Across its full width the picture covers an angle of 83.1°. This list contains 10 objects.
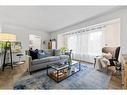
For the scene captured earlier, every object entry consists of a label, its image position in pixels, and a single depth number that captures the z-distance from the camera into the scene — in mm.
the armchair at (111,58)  2506
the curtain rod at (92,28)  3428
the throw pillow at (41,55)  2917
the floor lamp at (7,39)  2611
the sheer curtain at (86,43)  3673
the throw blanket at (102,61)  2555
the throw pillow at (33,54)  2776
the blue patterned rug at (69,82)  1739
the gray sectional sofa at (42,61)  2496
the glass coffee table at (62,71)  2093
